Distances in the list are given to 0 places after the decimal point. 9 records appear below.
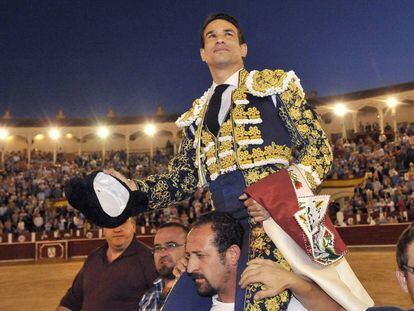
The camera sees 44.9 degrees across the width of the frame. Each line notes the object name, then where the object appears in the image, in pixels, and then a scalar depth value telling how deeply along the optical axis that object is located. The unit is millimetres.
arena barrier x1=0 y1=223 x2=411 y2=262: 16969
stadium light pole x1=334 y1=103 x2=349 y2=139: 30369
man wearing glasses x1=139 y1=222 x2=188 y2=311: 3096
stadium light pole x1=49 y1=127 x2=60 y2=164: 33688
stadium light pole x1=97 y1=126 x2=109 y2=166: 34525
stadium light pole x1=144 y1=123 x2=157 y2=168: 33906
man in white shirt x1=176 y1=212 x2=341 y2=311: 1955
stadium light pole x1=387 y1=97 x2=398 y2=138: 28159
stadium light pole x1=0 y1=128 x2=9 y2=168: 33431
